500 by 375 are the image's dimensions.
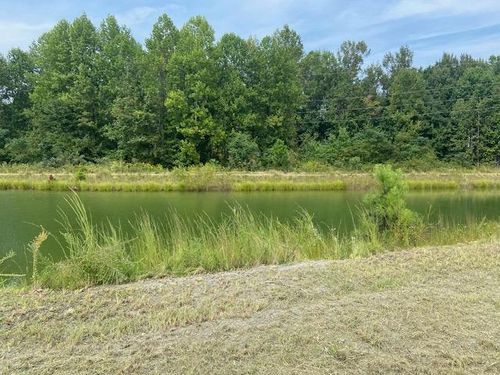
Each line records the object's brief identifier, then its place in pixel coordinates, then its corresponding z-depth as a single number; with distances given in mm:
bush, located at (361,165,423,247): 7383
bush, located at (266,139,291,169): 38438
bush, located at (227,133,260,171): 36719
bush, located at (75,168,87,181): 25503
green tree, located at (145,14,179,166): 39469
